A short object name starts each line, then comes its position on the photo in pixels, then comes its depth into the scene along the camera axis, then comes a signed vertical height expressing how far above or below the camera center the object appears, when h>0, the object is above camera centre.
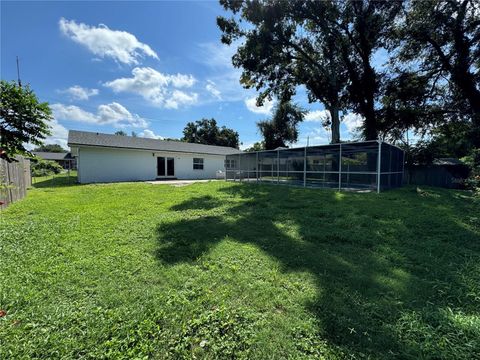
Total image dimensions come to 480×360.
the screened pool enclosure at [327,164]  10.98 +0.21
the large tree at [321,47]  13.38 +7.90
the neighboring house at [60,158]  38.33 +1.60
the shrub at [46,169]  20.04 -0.12
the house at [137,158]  15.42 +0.74
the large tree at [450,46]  12.69 +7.27
